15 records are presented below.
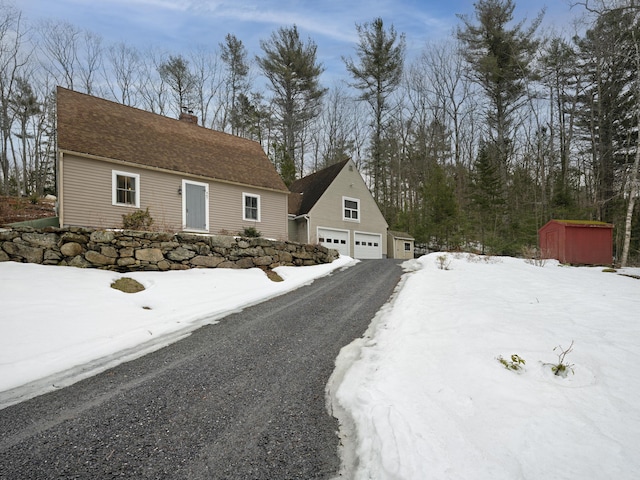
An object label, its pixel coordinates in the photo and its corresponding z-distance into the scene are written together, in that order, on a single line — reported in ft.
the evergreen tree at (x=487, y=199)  62.28
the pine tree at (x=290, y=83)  74.18
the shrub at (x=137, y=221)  31.60
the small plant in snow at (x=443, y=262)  29.09
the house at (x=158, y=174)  32.45
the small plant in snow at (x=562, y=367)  9.26
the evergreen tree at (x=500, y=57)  62.95
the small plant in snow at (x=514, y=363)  9.65
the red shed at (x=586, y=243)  39.60
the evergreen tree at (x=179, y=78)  74.95
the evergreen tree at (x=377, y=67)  74.23
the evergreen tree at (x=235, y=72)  77.87
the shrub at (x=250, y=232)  37.76
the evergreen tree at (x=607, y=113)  51.31
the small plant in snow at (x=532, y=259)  32.30
